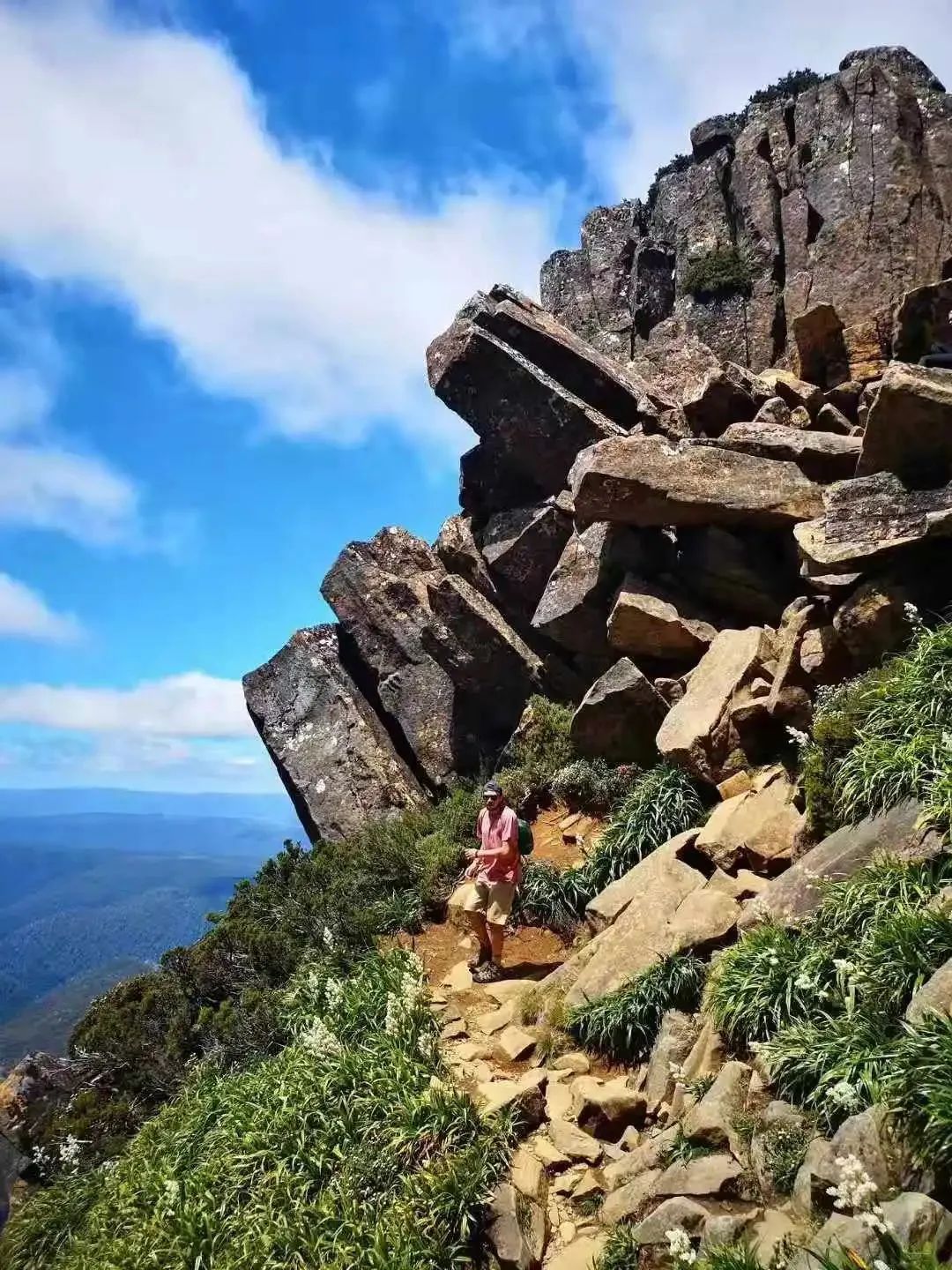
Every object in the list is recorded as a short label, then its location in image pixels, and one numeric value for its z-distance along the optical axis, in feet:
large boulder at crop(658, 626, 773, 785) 39.63
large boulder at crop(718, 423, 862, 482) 47.09
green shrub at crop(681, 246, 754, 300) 83.56
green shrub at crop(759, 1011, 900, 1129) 17.70
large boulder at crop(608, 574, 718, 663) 47.29
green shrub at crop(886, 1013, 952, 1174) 15.10
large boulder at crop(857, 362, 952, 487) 35.40
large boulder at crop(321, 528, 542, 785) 61.36
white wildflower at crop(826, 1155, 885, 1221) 13.34
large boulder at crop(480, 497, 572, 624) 59.93
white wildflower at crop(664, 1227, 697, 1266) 15.29
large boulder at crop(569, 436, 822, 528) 45.65
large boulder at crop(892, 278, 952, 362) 56.95
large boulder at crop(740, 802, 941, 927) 24.25
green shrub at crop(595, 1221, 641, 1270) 18.85
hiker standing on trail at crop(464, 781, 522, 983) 35.65
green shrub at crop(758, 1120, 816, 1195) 17.62
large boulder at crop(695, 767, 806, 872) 31.04
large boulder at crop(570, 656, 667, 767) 46.78
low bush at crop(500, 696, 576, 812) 52.26
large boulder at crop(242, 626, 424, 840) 62.59
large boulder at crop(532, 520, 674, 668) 51.93
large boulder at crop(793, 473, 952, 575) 34.94
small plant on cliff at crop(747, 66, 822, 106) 121.19
